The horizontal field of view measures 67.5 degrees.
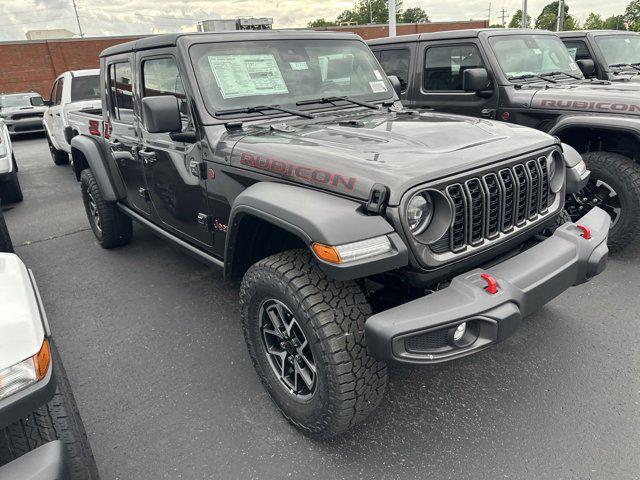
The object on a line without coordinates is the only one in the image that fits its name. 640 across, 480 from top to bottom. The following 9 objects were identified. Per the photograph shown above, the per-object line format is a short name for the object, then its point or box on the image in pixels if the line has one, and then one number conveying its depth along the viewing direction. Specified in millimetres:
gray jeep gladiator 1902
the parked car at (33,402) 1423
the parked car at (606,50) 6469
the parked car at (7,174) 6039
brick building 23672
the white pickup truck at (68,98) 7770
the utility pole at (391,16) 12326
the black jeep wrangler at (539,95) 3943
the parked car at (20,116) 13859
